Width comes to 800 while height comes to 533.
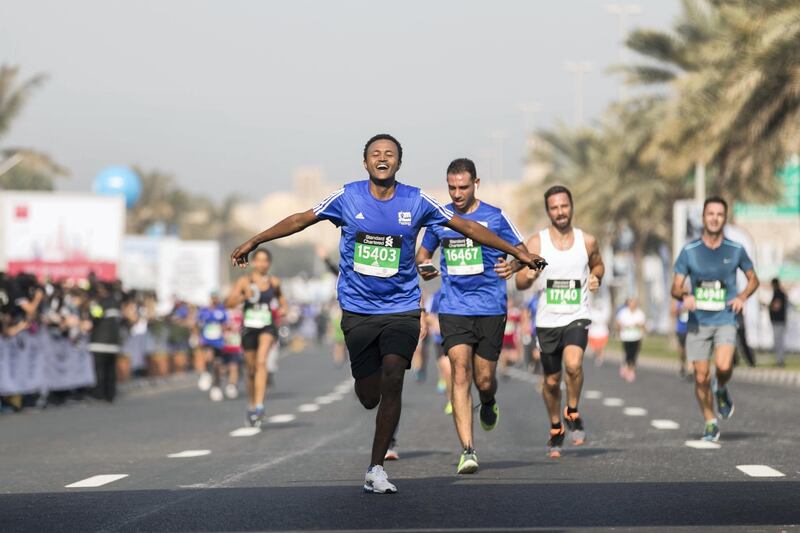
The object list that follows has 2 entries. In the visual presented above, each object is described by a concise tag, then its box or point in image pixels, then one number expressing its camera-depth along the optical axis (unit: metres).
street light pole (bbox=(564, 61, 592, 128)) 87.19
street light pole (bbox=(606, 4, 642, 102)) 70.69
